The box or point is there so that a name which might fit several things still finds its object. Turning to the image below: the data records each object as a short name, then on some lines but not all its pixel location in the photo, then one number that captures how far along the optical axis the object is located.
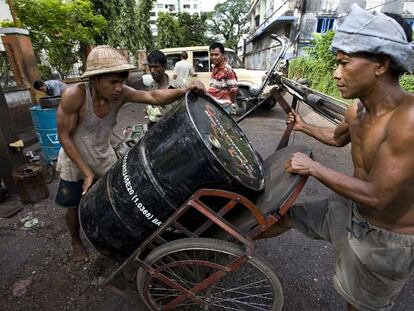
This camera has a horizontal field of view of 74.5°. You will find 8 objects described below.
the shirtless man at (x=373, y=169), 1.11
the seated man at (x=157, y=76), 3.93
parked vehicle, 7.61
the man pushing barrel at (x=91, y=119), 1.83
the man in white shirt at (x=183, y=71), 6.34
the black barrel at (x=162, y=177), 1.38
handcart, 1.40
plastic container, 4.06
